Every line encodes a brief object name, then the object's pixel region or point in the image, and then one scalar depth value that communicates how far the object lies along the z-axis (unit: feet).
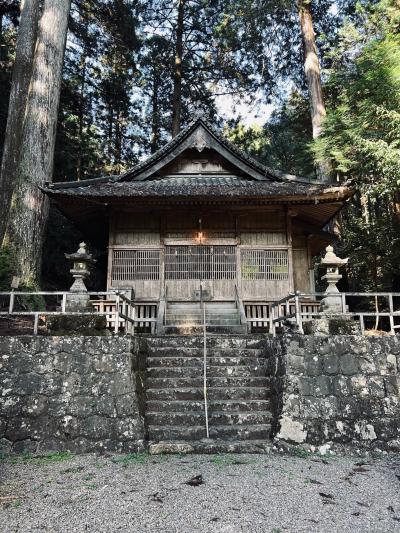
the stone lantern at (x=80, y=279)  23.08
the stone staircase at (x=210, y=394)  19.69
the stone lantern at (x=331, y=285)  23.04
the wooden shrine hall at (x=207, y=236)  32.89
